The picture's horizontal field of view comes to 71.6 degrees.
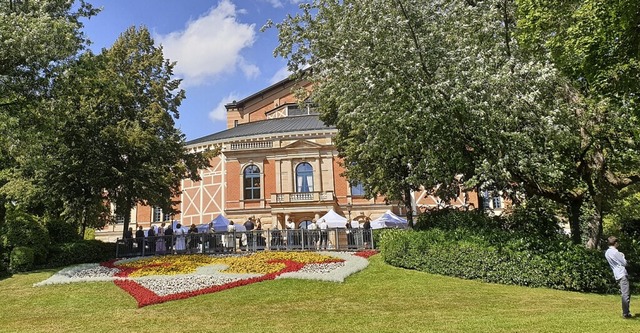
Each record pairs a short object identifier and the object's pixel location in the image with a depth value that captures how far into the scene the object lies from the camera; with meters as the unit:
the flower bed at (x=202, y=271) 12.27
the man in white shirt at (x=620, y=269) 8.36
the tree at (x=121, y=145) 20.89
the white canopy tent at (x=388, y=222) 27.69
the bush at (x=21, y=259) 16.46
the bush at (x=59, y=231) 19.33
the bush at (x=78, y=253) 18.22
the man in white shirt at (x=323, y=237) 22.02
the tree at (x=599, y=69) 11.29
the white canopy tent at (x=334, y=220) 27.49
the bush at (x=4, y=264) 16.34
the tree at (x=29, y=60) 13.70
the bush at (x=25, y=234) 17.06
